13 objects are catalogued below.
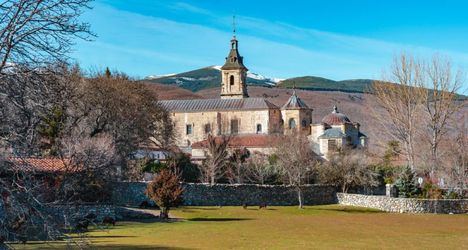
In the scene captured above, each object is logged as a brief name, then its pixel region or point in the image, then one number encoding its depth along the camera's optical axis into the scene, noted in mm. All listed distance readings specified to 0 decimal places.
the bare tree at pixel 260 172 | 53291
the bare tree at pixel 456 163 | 49156
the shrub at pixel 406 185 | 45875
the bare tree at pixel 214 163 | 51969
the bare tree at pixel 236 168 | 53250
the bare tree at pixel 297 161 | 47728
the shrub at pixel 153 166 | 50875
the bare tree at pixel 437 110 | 53562
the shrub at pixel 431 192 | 44125
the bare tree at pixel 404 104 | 54625
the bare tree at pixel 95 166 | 33594
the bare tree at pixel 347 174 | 51312
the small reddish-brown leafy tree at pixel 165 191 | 34562
